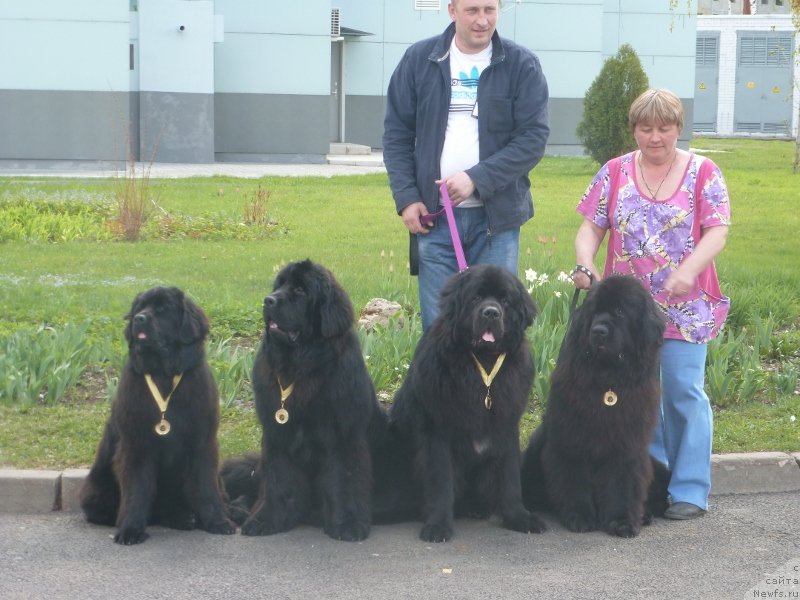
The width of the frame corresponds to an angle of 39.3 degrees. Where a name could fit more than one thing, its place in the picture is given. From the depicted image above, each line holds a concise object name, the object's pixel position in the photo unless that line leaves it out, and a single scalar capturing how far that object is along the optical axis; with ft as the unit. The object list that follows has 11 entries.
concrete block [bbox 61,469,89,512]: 19.99
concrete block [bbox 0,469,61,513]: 19.81
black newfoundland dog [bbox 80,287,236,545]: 17.72
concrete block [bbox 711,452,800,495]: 21.48
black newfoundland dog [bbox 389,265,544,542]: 17.92
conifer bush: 84.84
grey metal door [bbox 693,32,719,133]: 161.27
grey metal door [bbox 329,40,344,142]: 110.42
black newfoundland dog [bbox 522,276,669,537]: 17.81
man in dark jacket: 19.72
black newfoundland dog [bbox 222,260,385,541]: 17.80
